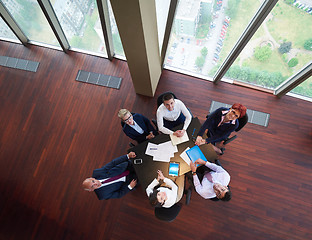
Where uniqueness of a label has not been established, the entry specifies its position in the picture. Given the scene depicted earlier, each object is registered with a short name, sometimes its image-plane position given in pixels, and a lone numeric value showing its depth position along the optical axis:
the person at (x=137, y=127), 2.90
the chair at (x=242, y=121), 2.99
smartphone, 3.04
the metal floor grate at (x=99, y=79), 4.84
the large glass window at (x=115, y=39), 3.93
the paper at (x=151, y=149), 3.08
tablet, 2.93
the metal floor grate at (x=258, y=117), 4.36
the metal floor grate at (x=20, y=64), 5.08
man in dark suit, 2.97
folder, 2.98
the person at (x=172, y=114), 3.08
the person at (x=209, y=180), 2.83
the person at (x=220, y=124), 2.74
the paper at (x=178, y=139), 3.08
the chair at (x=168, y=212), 2.74
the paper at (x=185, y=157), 2.98
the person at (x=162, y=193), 2.47
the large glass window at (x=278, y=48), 2.81
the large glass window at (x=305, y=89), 3.99
